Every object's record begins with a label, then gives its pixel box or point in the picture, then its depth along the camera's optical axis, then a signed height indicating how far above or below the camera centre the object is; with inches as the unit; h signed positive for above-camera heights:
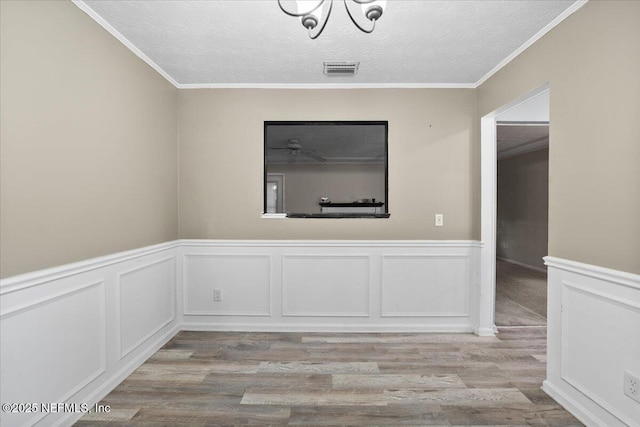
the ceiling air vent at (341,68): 105.6 +48.4
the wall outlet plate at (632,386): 61.7 -34.4
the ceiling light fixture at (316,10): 51.0 +32.8
